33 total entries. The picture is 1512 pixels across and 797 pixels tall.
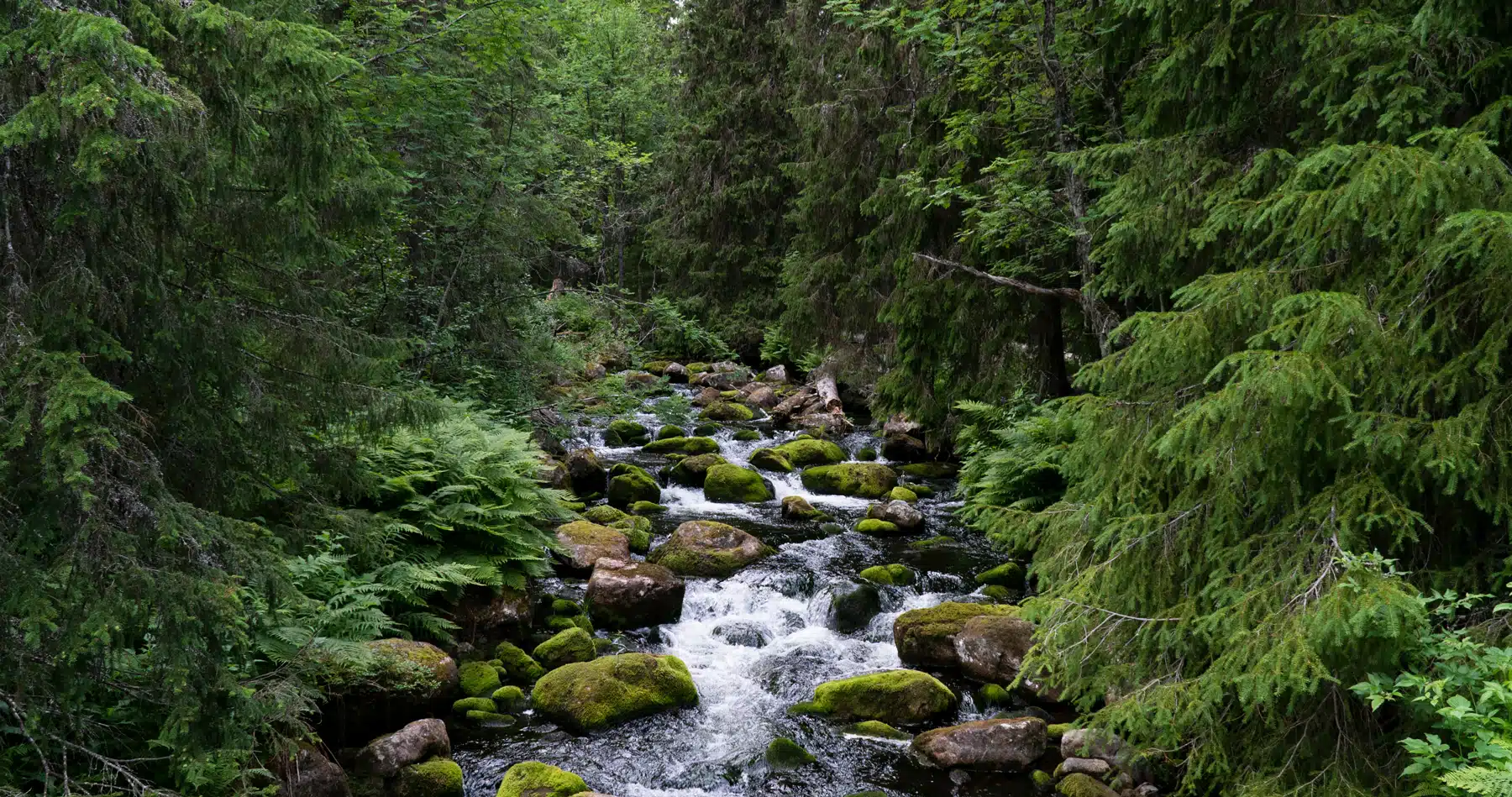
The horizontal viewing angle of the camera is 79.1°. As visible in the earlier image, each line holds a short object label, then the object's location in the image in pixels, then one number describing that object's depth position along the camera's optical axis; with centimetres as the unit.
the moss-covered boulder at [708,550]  1091
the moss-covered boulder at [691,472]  1488
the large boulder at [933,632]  872
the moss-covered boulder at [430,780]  642
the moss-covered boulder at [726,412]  2012
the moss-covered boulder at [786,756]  710
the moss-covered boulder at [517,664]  832
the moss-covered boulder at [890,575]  1046
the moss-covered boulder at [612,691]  764
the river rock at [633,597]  954
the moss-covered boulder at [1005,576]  1041
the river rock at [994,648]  838
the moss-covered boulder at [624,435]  1745
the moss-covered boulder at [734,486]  1421
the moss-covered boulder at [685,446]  1652
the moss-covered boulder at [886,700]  779
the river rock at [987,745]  704
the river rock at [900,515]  1253
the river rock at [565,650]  859
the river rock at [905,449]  1667
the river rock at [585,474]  1388
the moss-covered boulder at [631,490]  1364
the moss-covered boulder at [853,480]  1448
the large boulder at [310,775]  571
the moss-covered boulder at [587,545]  1064
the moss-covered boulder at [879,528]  1238
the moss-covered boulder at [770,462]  1545
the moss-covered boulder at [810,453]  1605
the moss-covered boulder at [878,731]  751
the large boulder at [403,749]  652
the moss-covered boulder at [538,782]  636
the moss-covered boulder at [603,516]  1238
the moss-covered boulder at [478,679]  795
